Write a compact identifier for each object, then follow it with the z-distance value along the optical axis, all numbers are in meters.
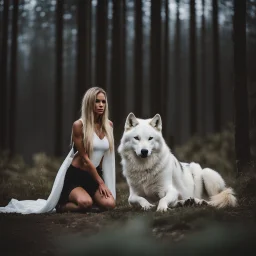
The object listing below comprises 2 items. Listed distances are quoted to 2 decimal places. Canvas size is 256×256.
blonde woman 4.58
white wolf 4.47
